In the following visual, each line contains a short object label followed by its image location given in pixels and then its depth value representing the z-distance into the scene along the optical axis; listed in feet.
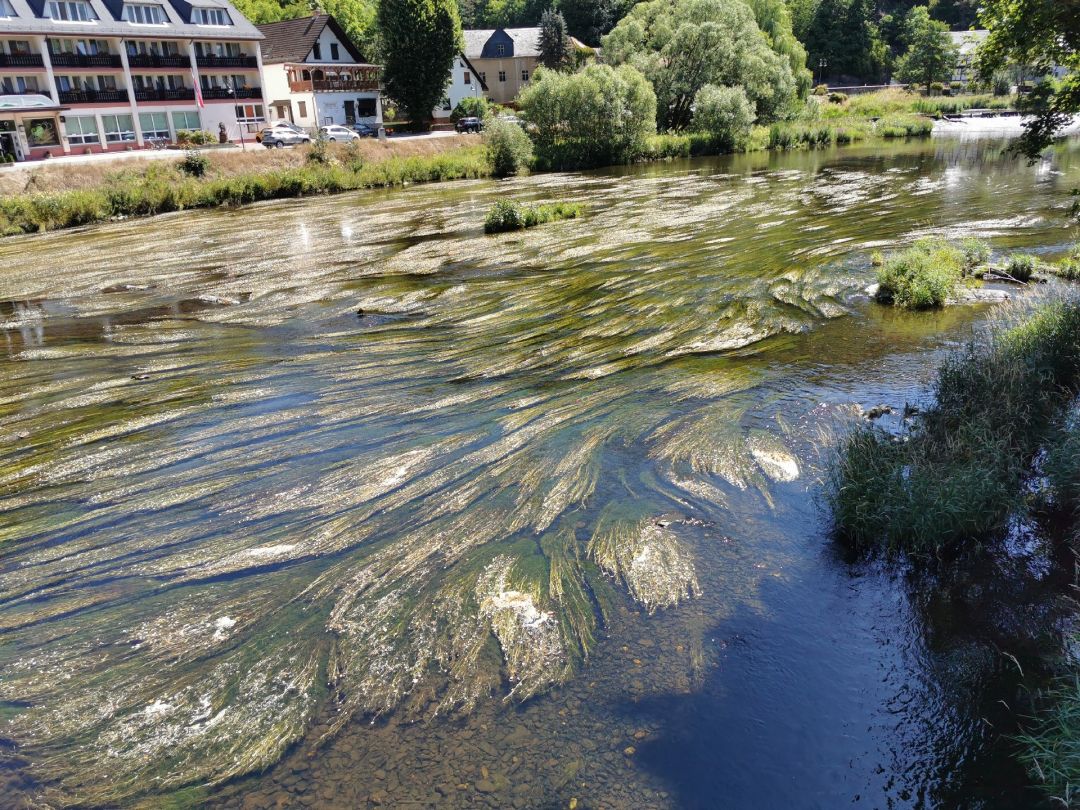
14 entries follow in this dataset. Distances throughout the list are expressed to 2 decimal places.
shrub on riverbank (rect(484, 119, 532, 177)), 149.18
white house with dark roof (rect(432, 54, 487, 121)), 242.37
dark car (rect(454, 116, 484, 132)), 203.47
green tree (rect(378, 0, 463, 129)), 197.47
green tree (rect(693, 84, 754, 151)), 168.66
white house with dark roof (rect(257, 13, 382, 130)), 203.62
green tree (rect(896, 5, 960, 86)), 275.59
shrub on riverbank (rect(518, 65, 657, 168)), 157.28
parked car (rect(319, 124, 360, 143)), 173.58
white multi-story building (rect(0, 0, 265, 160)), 145.79
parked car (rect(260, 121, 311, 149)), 162.61
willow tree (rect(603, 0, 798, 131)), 180.14
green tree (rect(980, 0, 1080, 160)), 41.11
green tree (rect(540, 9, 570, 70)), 266.98
